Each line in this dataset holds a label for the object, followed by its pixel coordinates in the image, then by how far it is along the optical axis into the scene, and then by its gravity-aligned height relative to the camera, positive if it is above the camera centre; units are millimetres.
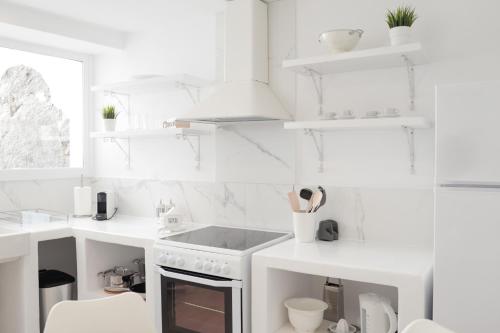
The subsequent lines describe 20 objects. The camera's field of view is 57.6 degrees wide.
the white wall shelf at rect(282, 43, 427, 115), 2311 +500
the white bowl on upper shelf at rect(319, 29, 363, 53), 2488 +628
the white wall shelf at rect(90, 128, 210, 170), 3251 +141
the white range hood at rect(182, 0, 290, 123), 2820 +530
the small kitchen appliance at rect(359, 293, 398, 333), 2252 -813
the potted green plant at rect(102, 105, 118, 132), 3689 +291
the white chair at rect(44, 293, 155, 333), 1607 -601
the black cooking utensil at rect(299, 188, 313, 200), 2762 -252
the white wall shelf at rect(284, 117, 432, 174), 2295 +143
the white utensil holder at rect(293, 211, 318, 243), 2672 -433
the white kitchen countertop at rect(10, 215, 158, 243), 2969 -523
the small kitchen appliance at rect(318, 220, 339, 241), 2732 -472
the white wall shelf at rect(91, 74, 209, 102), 3220 +513
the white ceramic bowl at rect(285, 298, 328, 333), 2432 -890
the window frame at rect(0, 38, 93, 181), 3545 +287
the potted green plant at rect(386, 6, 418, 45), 2320 +656
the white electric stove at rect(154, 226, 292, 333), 2396 -694
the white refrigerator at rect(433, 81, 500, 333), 1771 -225
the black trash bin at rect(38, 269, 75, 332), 3100 -940
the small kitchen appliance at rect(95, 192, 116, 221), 3598 -421
